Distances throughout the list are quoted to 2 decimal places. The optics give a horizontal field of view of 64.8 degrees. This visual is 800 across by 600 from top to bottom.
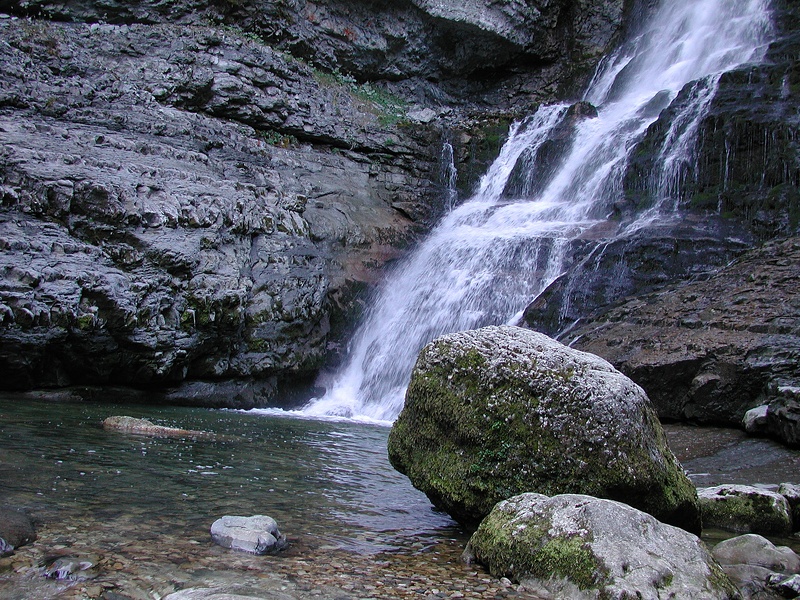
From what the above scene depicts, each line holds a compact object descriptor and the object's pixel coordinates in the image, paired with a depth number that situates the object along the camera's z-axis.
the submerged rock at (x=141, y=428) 9.22
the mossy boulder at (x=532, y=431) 4.75
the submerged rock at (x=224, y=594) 3.32
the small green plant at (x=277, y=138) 20.14
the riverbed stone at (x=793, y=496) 5.88
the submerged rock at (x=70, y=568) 3.60
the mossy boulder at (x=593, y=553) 3.71
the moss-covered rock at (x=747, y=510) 5.67
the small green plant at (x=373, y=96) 23.28
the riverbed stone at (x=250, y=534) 4.30
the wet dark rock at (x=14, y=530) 3.90
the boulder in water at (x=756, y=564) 4.11
